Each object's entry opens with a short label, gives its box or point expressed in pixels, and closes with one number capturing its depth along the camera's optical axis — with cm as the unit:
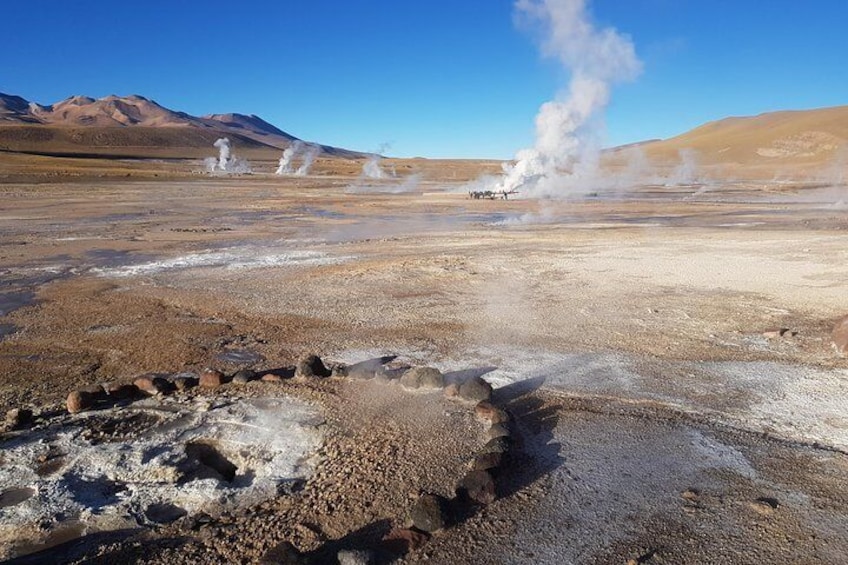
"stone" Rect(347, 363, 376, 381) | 721
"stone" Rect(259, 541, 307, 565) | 392
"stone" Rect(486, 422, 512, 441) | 569
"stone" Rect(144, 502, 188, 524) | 459
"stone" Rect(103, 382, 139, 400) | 669
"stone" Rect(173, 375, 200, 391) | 694
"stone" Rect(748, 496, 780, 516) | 457
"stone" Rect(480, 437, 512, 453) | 537
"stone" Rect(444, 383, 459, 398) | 668
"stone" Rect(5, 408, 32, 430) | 593
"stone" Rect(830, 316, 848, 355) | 805
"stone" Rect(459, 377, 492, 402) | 655
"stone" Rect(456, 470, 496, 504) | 472
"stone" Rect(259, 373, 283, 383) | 716
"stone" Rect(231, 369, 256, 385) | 712
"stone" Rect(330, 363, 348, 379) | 728
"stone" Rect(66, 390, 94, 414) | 633
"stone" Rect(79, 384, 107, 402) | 651
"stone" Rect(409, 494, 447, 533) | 434
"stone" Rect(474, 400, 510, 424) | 601
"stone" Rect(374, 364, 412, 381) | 712
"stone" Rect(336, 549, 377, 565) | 396
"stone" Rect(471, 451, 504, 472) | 505
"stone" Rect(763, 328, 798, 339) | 878
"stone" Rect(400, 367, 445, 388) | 690
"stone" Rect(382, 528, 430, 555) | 418
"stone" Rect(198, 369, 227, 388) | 700
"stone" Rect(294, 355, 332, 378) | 724
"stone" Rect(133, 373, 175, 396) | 681
